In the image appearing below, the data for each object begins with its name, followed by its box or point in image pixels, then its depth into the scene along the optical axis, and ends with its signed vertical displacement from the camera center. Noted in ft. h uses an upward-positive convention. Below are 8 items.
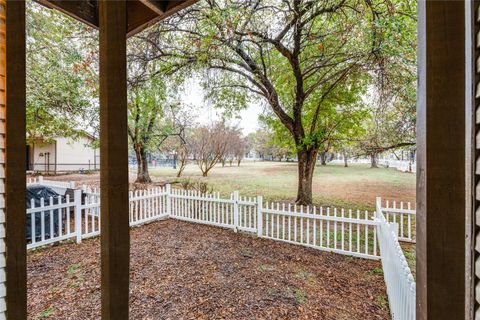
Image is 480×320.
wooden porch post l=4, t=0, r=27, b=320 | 3.60 -0.01
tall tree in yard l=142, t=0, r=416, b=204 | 15.02 +8.58
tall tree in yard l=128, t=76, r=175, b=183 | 35.56 +5.11
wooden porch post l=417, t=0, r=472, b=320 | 2.49 -0.07
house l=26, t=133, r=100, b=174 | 67.46 +0.15
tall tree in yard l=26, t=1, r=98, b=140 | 17.62 +7.69
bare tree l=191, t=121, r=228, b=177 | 54.13 +3.45
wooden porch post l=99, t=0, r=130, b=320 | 3.26 +0.00
